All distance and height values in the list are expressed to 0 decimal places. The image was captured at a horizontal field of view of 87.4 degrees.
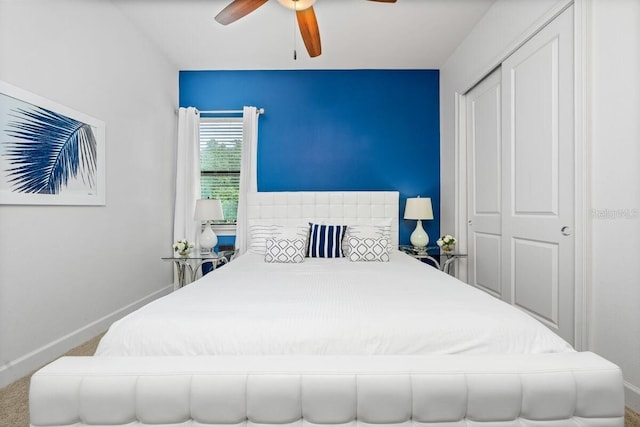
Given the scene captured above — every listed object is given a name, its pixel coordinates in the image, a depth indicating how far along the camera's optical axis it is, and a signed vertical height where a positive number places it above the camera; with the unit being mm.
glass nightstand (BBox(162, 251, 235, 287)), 3291 -437
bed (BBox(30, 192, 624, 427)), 1171 -544
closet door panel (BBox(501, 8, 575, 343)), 2084 +305
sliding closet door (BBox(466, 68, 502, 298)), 2980 +339
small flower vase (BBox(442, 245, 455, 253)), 3477 -301
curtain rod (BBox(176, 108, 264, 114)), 3838 +1217
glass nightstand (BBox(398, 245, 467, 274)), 3477 -378
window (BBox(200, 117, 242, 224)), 4012 +633
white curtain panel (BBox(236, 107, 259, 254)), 3805 +559
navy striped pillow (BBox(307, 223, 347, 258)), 3145 -230
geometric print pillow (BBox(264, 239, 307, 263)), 2857 -289
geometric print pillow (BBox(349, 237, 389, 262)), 2887 -273
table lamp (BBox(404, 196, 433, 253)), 3579 +43
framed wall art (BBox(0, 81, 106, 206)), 1925 +412
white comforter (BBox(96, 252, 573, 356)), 1306 -438
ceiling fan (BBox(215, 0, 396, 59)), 2041 +1304
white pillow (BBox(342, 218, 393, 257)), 3111 -136
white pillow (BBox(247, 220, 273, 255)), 3334 -199
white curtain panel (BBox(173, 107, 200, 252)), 3787 +491
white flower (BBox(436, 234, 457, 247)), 3436 -225
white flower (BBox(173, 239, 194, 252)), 3324 -296
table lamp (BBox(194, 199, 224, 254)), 3484 +8
